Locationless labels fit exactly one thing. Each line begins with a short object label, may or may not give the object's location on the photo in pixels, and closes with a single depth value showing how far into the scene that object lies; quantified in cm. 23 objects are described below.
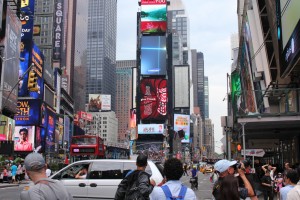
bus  3388
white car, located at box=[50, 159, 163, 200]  1230
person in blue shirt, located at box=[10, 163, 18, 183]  3488
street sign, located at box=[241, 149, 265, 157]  2049
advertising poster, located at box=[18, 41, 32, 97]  7512
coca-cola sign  14525
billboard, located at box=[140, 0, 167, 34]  14688
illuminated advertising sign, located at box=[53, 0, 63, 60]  12350
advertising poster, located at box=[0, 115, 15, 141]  5078
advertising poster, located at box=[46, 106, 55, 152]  8638
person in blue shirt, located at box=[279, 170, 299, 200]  662
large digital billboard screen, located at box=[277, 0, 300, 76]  1818
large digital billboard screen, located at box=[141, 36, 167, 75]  14350
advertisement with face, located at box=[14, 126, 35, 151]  7519
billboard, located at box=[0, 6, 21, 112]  5109
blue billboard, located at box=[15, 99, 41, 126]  7727
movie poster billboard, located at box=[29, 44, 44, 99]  7838
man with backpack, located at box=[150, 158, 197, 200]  505
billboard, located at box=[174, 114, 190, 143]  18588
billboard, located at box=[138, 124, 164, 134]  14412
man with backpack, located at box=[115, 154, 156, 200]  691
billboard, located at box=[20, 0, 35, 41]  7488
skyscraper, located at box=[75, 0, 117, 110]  17962
